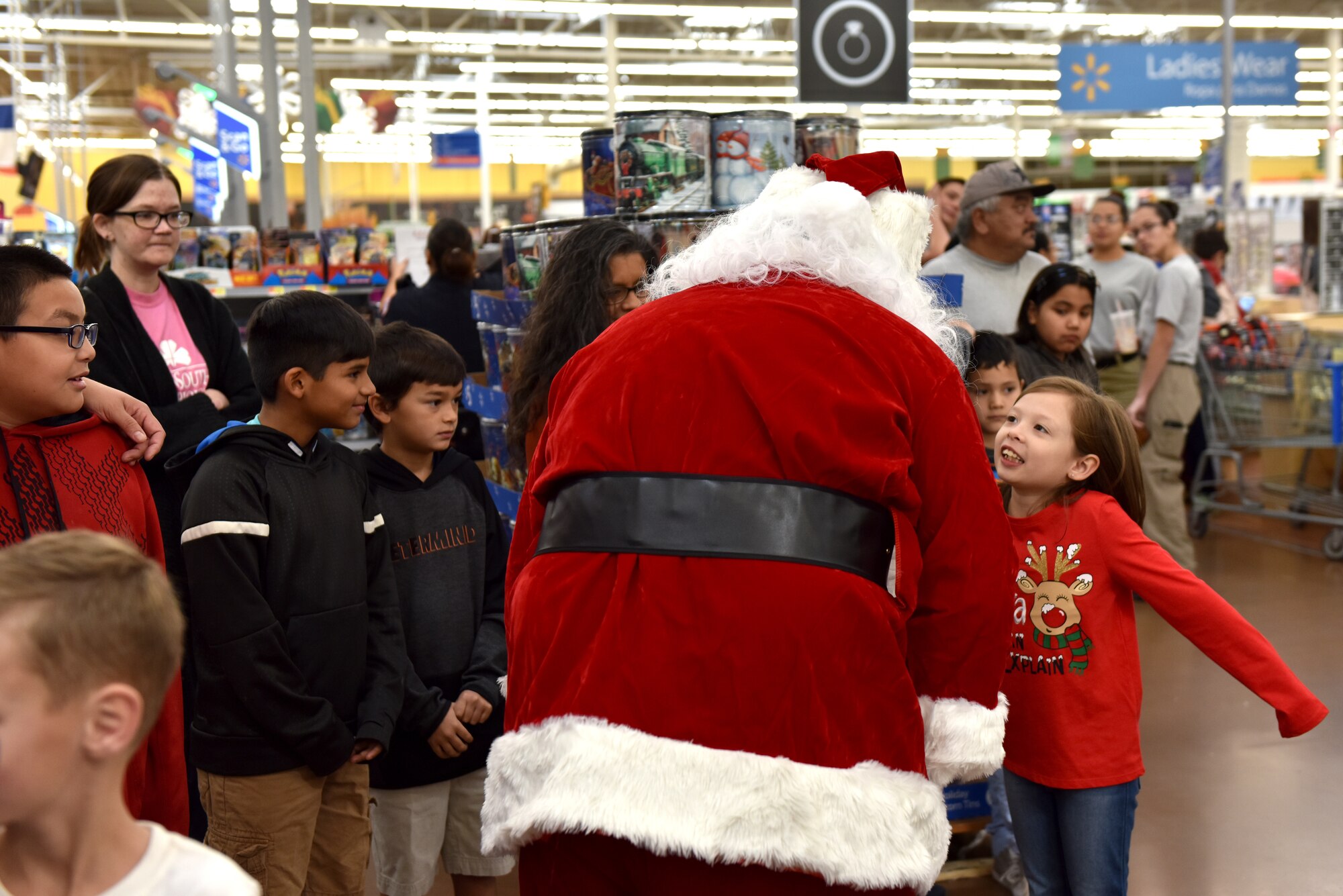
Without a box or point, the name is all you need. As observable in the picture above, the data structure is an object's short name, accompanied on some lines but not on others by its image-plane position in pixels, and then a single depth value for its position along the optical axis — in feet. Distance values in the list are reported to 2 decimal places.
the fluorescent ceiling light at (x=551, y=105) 67.77
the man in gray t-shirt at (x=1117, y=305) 17.75
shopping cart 20.16
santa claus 4.81
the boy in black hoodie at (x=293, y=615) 6.37
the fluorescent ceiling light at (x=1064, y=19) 47.29
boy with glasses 5.79
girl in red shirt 6.87
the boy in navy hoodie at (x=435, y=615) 7.69
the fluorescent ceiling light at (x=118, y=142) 72.63
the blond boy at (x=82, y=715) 3.36
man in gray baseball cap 12.43
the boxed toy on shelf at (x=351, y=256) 17.30
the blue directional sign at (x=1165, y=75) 38.34
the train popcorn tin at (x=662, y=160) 9.87
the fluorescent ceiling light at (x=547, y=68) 57.82
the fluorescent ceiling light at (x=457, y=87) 52.13
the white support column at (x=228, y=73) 23.34
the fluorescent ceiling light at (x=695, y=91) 63.16
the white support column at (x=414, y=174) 60.70
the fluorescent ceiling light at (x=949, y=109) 64.34
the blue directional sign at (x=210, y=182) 23.16
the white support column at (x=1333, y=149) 44.96
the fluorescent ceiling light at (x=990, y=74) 63.46
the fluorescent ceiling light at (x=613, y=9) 45.60
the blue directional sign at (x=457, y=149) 38.65
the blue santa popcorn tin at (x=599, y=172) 10.55
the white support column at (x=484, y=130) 52.49
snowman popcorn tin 10.09
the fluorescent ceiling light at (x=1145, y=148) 80.02
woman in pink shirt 8.38
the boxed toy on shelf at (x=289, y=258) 16.85
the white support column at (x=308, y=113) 22.99
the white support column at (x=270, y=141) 22.31
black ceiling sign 18.94
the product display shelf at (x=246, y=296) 15.83
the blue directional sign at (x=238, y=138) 21.40
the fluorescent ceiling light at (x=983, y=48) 56.65
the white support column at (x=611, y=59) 47.55
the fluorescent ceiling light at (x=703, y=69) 59.06
